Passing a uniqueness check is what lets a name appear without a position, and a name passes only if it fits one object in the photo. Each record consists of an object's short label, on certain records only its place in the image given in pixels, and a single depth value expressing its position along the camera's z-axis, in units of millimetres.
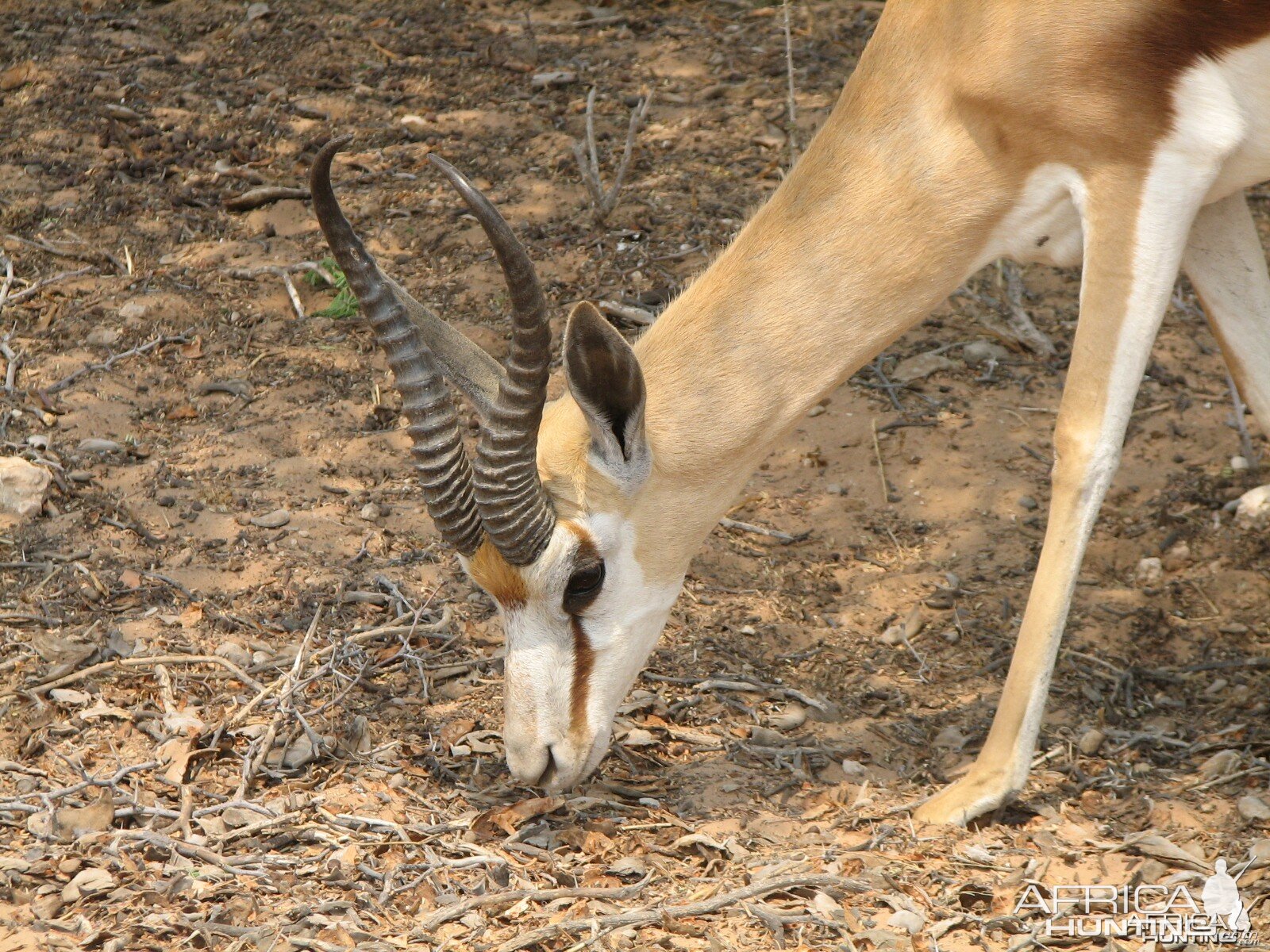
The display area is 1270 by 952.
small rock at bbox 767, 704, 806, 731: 9531
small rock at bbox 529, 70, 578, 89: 16406
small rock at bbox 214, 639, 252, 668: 9477
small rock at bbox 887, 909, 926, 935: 7312
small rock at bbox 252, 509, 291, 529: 10859
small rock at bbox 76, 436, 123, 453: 11359
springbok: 7738
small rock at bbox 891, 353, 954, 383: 12969
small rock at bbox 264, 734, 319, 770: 8687
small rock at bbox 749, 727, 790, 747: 9336
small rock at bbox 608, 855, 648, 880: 7863
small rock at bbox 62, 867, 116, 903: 7297
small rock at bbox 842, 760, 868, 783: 9023
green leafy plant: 13273
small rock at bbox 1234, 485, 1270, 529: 11000
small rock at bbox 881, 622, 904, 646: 10422
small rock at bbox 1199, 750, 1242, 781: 8781
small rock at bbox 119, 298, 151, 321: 12930
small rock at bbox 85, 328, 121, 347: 12633
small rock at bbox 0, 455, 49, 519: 10578
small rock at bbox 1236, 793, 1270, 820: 8250
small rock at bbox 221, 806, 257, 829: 8094
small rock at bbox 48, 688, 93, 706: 8922
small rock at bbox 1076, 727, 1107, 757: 9148
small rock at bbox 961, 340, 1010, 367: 13164
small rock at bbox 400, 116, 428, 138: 15547
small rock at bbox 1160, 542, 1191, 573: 10828
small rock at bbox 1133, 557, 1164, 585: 10766
